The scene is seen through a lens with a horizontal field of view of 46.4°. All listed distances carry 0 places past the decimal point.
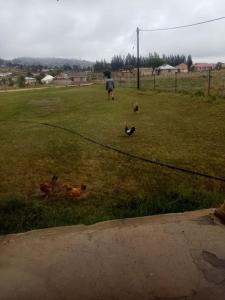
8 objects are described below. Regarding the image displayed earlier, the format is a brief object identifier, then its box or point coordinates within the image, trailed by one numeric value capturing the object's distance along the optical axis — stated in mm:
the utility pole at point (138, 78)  20827
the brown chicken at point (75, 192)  3933
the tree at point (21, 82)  43681
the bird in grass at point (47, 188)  3993
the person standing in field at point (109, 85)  13890
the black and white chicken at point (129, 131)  6919
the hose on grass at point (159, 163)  4467
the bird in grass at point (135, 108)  10222
